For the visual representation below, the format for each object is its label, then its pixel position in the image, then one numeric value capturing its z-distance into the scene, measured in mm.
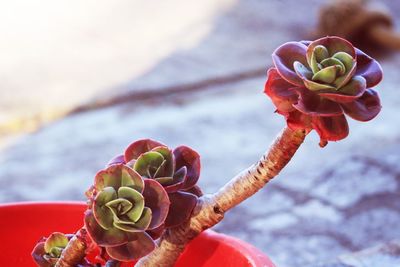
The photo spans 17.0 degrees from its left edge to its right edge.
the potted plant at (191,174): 725
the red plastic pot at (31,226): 920
